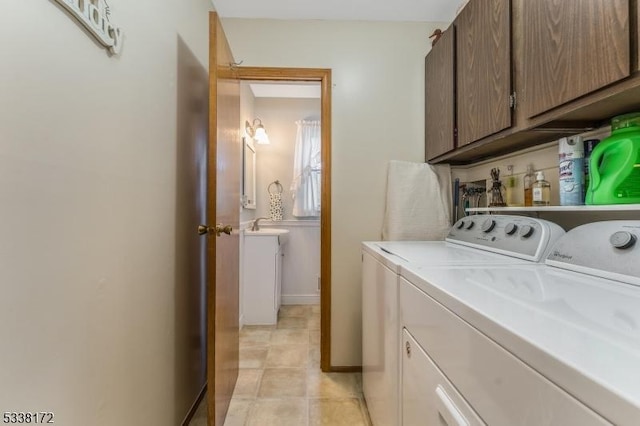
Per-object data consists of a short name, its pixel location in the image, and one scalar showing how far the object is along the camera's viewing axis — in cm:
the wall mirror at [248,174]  297
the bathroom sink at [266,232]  295
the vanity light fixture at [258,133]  337
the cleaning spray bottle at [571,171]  111
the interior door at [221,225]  142
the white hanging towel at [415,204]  199
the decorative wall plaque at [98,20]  75
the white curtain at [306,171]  363
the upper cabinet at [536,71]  79
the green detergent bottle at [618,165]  91
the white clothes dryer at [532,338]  36
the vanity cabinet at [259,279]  293
